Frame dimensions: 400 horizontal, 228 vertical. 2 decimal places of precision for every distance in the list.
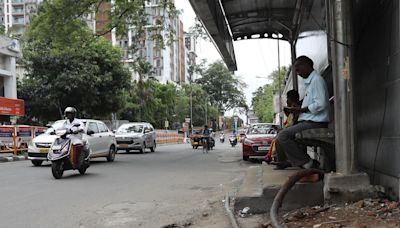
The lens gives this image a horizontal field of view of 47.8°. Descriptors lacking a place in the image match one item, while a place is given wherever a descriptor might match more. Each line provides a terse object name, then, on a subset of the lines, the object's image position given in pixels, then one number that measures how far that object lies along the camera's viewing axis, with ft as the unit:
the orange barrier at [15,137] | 66.08
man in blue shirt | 19.72
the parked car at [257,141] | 54.39
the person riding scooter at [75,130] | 36.73
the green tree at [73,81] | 105.29
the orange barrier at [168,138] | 148.21
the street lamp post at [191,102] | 277.23
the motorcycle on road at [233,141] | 112.16
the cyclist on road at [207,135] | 85.94
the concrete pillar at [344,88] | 16.55
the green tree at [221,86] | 357.20
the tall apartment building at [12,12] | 359.46
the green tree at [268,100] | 207.33
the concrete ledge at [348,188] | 16.20
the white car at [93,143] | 47.98
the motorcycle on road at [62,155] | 35.68
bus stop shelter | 15.15
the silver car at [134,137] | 76.95
